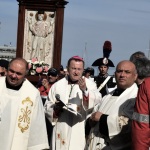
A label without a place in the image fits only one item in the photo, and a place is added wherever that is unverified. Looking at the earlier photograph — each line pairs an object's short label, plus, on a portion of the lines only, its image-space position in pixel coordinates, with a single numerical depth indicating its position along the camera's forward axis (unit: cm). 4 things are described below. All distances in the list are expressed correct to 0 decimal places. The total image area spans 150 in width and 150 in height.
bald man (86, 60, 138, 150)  720
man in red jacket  607
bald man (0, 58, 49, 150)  783
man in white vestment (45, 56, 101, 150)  944
